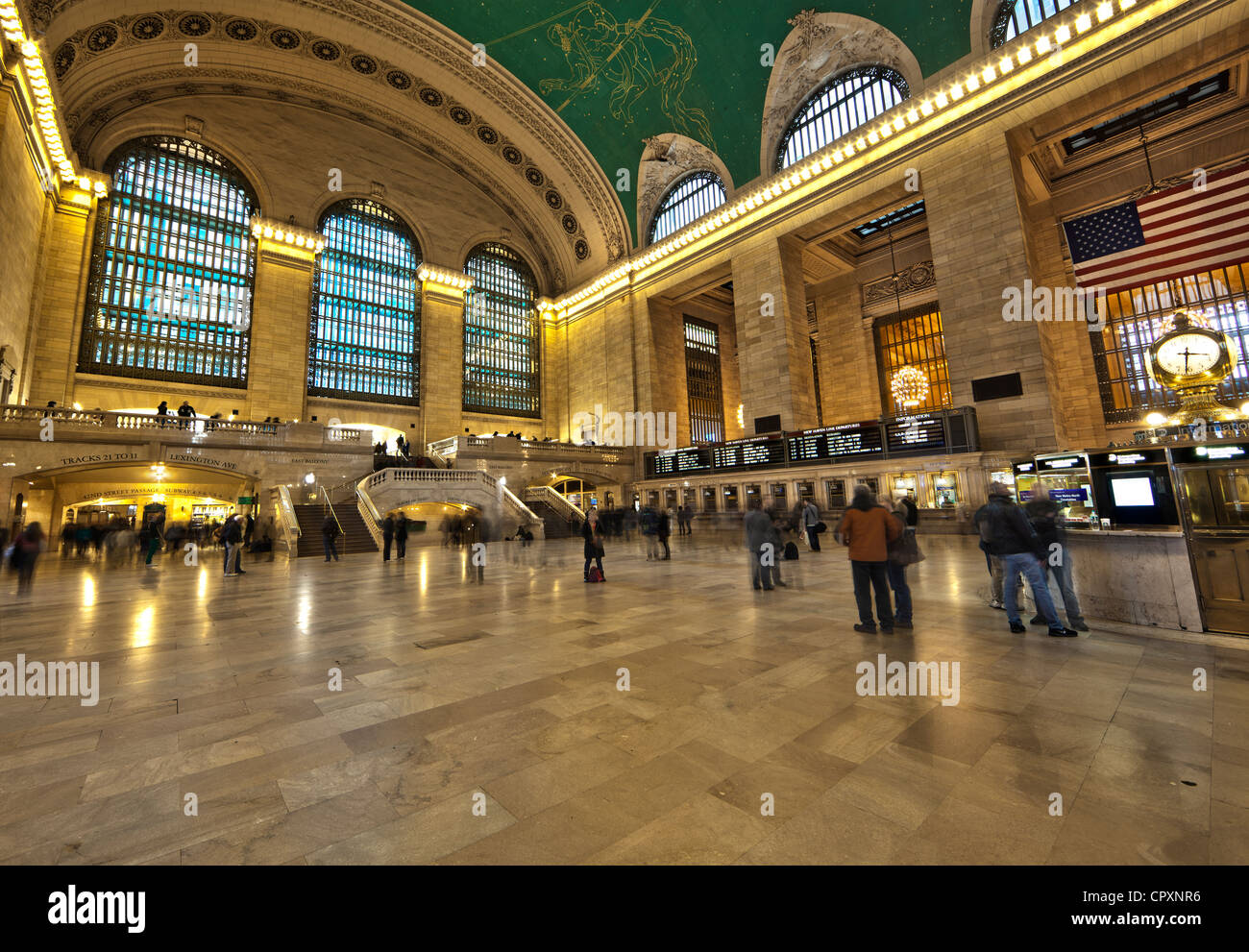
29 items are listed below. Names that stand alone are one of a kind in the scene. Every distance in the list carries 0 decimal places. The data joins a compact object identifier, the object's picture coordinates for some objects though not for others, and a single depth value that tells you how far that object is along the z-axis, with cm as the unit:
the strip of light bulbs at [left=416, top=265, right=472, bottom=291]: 2873
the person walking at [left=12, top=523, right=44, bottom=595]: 815
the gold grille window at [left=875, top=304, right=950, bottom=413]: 2467
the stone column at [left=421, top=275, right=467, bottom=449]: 2839
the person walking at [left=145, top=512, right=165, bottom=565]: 1249
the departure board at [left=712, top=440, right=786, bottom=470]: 2073
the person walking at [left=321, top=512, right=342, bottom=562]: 1282
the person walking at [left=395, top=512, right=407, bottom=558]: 1304
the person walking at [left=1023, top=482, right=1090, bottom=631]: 466
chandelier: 2012
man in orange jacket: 481
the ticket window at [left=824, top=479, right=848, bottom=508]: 1858
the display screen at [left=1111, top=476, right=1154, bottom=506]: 480
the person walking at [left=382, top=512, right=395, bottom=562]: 1259
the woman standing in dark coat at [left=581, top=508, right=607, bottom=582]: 817
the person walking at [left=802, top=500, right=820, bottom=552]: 1142
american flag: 1207
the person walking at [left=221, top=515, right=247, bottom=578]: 992
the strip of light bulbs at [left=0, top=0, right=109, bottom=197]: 1362
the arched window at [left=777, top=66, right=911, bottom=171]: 2008
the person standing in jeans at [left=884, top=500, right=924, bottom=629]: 488
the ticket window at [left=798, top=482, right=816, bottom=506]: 1919
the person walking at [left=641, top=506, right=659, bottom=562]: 1183
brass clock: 550
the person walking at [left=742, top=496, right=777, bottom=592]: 716
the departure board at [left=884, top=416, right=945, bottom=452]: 1633
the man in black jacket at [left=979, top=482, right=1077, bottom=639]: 461
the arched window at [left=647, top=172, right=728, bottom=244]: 2675
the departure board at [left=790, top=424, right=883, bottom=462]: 1789
